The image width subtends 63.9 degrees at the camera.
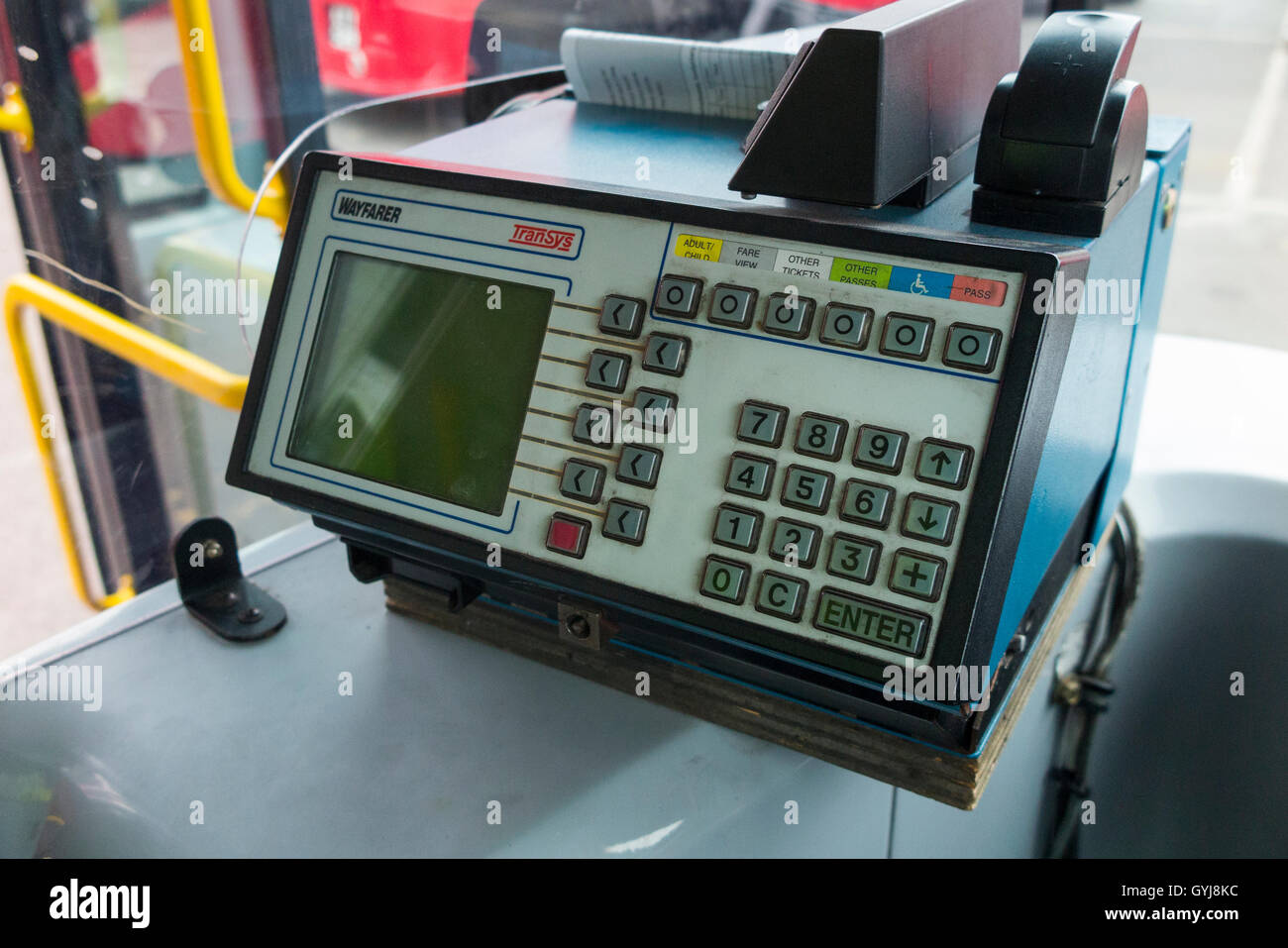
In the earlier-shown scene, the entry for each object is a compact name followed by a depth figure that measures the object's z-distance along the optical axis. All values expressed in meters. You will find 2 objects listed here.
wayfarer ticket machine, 0.53
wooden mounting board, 0.63
